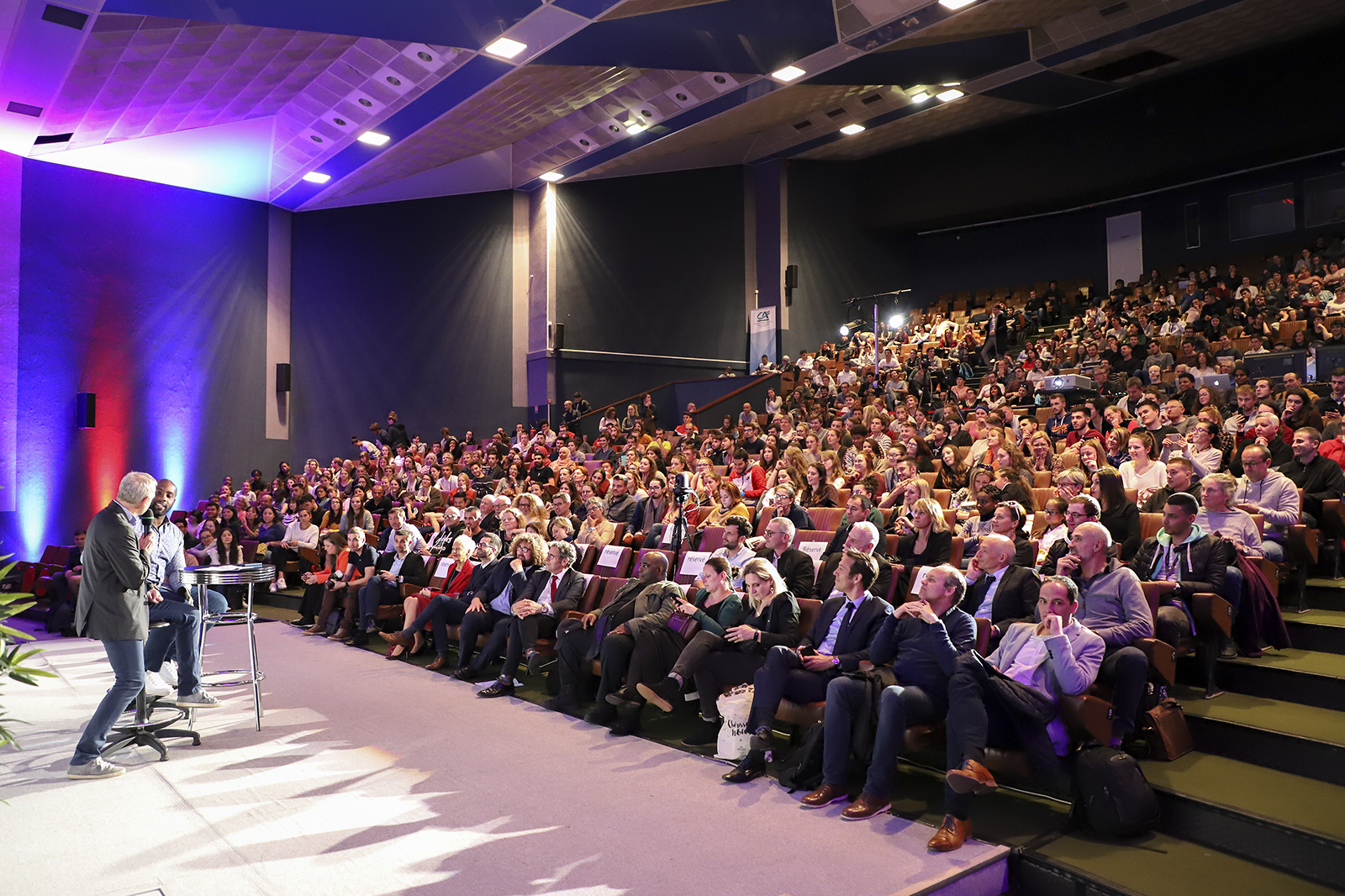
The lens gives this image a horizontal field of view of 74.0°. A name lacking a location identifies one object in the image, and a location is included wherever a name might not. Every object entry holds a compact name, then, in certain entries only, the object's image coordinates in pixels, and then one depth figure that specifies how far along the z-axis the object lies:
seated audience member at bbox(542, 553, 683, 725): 4.72
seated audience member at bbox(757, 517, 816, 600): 4.92
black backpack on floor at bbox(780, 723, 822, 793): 3.64
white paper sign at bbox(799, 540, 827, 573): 5.22
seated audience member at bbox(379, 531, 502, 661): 6.23
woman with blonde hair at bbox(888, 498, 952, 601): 4.86
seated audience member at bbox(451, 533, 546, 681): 5.88
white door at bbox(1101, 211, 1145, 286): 16.25
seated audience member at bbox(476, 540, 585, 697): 5.46
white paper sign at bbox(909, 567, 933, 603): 3.81
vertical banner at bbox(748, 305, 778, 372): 16.84
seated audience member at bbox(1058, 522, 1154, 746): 3.26
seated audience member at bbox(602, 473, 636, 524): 7.54
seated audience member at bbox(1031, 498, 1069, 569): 4.54
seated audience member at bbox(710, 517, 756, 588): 5.16
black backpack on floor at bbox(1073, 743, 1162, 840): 2.95
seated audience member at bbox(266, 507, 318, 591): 9.86
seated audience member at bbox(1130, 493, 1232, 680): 3.67
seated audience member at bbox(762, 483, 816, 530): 5.99
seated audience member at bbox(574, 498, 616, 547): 6.79
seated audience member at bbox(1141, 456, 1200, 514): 4.68
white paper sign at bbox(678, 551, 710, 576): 5.40
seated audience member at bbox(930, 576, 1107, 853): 3.13
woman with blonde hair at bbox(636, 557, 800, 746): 4.21
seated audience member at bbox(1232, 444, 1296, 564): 4.43
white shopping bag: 4.01
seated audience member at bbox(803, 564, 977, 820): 3.35
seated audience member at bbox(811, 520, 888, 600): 4.45
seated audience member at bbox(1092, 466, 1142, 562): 4.49
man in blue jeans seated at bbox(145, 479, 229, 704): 4.62
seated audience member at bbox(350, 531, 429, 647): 7.29
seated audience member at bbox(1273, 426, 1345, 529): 4.77
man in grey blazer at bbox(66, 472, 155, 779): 3.84
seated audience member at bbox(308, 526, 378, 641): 7.57
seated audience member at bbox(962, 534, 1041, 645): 3.89
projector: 8.51
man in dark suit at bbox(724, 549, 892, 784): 3.83
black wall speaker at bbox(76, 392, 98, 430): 12.28
